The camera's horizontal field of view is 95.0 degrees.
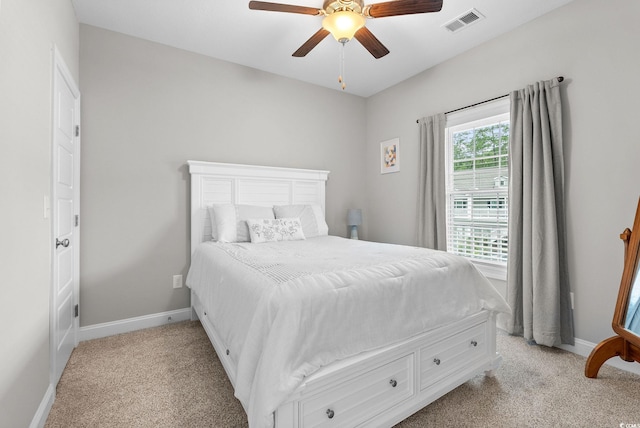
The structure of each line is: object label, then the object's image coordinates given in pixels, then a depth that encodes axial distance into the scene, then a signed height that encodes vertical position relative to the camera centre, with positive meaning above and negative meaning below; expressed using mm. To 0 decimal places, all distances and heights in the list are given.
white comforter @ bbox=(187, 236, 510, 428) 1186 -455
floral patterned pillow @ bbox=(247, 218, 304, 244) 2742 -149
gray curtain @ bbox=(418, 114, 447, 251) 3188 +306
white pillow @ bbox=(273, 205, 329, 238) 3189 -21
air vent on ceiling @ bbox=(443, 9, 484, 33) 2446 +1669
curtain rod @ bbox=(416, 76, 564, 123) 2295 +1082
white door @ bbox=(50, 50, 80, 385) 1777 -4
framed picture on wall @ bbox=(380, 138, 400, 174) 3768 +768
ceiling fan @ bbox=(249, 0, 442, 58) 1832 +1315
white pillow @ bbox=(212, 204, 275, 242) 2762 -65
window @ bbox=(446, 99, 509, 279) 2805 +294
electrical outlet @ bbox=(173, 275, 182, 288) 2930 -669
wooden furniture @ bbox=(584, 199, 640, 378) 1768 -657
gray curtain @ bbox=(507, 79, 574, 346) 2293 -28
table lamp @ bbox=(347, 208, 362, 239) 3848 -65
